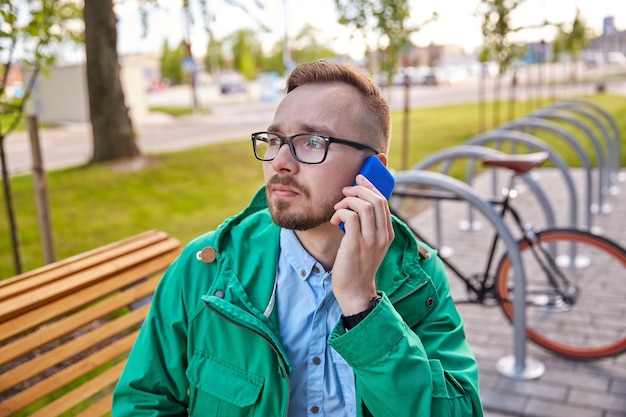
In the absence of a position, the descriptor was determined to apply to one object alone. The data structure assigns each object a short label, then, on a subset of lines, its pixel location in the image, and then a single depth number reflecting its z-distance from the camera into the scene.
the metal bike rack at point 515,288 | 3.74
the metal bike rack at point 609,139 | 8.02
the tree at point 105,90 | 9.59
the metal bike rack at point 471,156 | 4.64
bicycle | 4.00
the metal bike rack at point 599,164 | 7.13
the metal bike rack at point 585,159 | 6.09
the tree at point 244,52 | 68.31
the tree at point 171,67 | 73.31
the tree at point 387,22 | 7.27
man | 1.82
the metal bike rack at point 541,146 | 5.21
